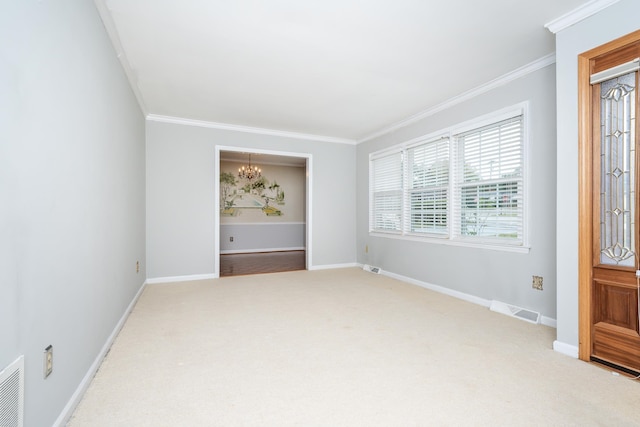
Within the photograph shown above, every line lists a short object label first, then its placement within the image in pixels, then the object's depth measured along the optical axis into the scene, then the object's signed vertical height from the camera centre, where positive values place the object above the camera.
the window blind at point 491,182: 3.23 +0.36
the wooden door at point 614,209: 1.97 +0.03
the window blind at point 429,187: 4.12 +0.38
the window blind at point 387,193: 5.00 +0.36
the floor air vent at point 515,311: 2.96 -1.00
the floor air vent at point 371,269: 5.29 -0.98
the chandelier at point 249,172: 7.93 +1.12
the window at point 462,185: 3.26 +0.38
